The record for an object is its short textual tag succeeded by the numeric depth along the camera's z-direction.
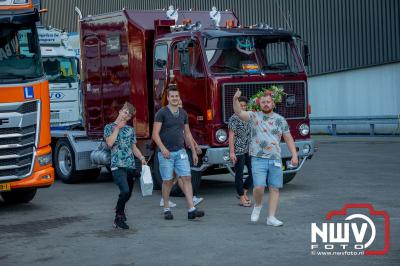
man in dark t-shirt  11.48
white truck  17.42
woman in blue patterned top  10.87
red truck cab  14.00
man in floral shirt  10.61
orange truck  12.43
